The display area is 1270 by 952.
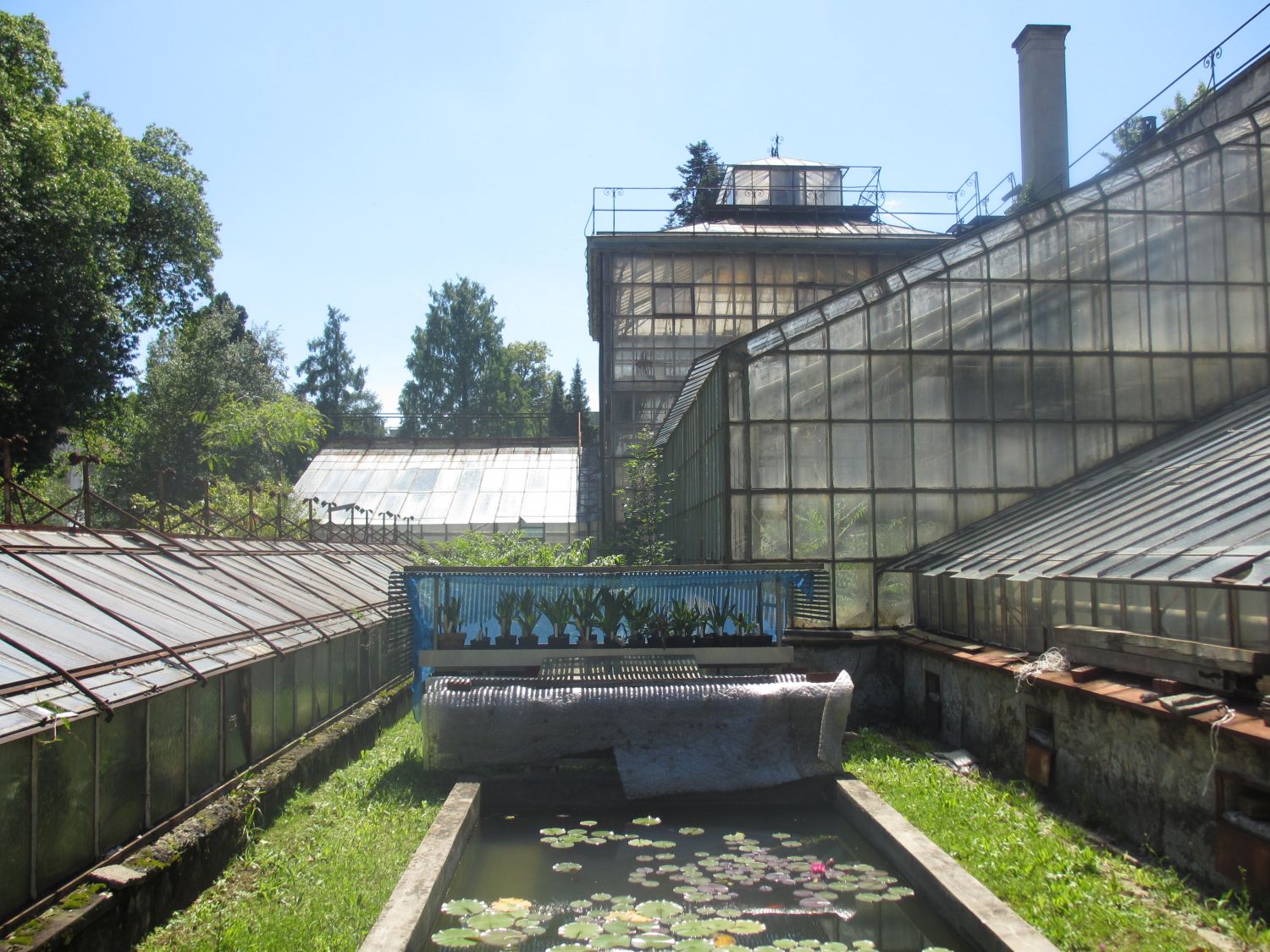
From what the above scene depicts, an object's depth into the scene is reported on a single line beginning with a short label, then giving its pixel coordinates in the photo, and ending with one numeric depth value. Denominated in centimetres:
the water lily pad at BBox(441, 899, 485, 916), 709
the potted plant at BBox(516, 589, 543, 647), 1207
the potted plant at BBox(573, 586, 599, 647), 1205
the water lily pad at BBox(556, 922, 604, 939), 652
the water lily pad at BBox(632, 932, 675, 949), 632
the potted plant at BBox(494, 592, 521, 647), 1206
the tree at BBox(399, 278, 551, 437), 6156
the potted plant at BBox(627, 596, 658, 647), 1203
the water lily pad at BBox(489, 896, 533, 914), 709
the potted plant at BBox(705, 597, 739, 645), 1206
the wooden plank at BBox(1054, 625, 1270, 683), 728
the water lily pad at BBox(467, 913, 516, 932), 679
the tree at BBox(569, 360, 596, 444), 6206
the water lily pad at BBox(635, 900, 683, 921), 682
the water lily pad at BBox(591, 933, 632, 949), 636
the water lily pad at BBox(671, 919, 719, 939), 643
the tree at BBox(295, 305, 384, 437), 6619
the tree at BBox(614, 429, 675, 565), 2319
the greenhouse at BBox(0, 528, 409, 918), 582
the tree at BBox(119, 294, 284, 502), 4322
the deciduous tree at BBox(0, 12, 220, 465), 2191
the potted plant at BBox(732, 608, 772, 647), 1209
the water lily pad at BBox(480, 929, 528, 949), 654
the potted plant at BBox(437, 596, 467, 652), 1193
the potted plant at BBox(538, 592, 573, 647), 1205
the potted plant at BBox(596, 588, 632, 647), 1205
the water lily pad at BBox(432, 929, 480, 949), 650
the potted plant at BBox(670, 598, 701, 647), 1206
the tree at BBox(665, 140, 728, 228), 3719
